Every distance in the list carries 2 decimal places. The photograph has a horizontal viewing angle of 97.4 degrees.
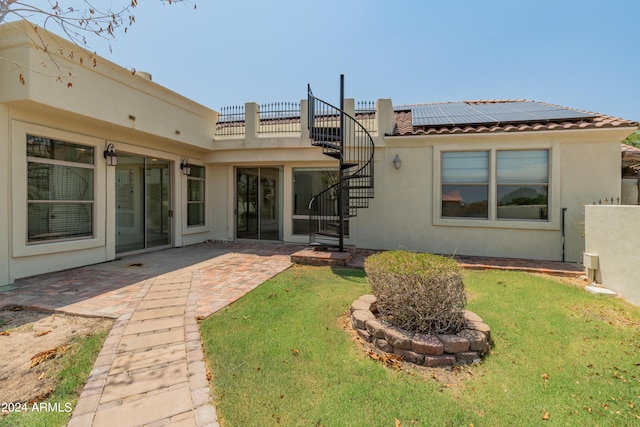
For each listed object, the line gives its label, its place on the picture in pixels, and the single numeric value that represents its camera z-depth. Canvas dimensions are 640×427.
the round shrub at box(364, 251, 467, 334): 2.88
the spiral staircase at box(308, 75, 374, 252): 6.77
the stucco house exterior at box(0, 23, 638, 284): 5.19
